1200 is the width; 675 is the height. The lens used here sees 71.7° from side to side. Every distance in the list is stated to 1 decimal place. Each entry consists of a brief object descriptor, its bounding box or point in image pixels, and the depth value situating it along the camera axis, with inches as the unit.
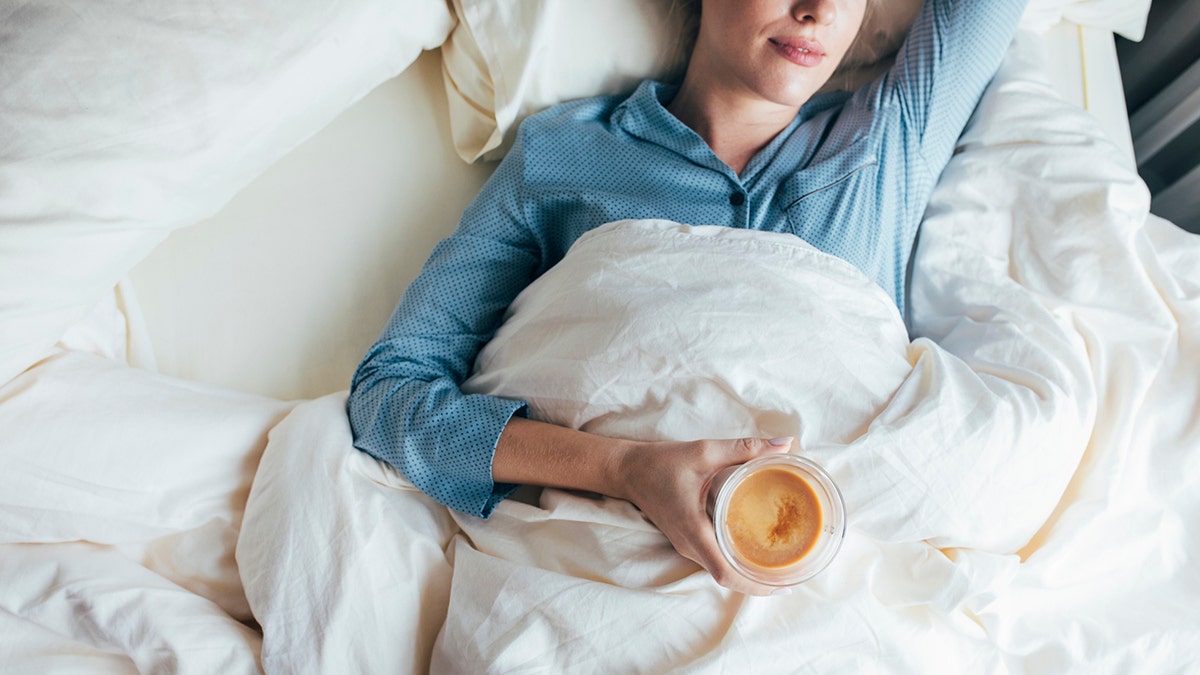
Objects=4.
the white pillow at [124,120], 35.9
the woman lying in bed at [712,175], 38.4
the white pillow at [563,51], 47.0
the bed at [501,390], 30.4
